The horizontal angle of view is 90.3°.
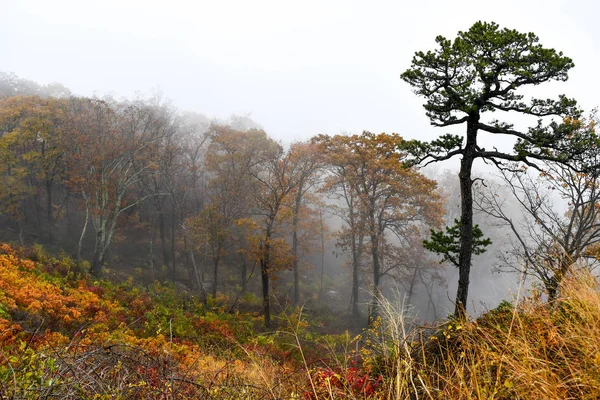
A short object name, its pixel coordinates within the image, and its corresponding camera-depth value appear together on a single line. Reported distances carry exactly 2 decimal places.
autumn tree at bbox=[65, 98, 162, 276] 17.89
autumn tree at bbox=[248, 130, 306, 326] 15.92
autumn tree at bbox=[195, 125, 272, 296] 17.73
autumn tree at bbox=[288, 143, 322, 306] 20.94
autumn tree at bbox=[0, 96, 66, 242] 20.39
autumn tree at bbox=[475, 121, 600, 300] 9.63
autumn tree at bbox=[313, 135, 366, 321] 18.94
